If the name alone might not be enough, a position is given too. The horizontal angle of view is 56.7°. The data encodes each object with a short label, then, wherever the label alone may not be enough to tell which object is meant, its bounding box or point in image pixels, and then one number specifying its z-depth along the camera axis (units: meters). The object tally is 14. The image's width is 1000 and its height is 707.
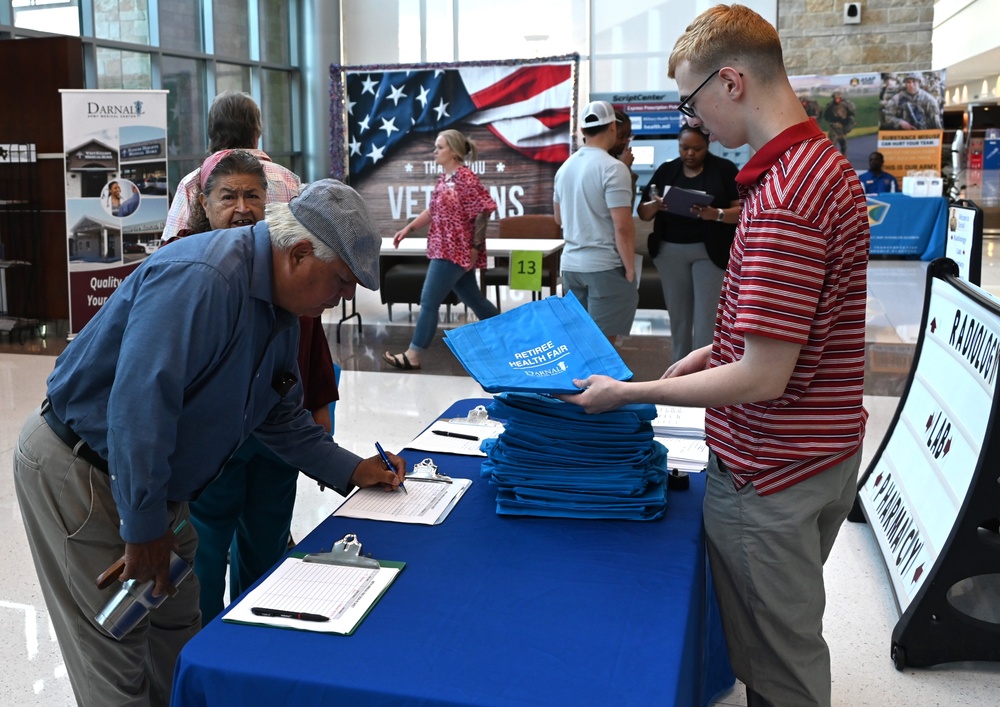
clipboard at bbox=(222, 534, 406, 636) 1.29
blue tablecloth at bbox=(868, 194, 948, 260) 10.96
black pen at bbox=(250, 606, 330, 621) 1.30
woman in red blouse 5.90
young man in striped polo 1.34
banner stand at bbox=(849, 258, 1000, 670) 2.37
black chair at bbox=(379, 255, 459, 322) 7.58
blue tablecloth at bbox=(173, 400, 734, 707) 1.15
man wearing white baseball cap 4.64
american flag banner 11.47
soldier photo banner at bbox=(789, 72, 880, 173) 11.55
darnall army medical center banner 6.77
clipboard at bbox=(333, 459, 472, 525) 1.67
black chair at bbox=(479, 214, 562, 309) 7.82
